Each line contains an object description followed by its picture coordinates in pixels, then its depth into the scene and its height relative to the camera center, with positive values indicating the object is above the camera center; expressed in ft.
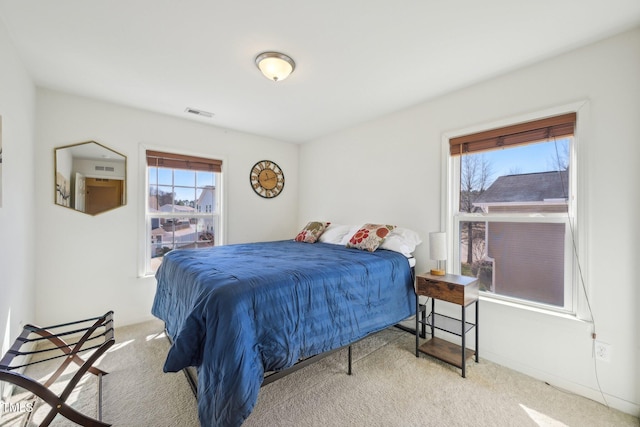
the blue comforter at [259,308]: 4.70 -2.09
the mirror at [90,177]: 8.84 +1.22
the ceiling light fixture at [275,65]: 6.61 +3.73
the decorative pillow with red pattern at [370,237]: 9.02 -0.76
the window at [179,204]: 10.75 +0.41
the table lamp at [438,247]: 7.80 -0.92
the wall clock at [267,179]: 13.38 +1.80
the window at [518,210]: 6.79 +0.16
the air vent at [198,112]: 10.23 +3.90
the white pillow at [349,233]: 10.53 -0.74
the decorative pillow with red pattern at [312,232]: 11.56 -0.77
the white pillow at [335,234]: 10.94 -0.80
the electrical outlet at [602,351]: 5.92 -2.98
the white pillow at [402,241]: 8.75 -0.87
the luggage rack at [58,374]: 3.97 -2.70
